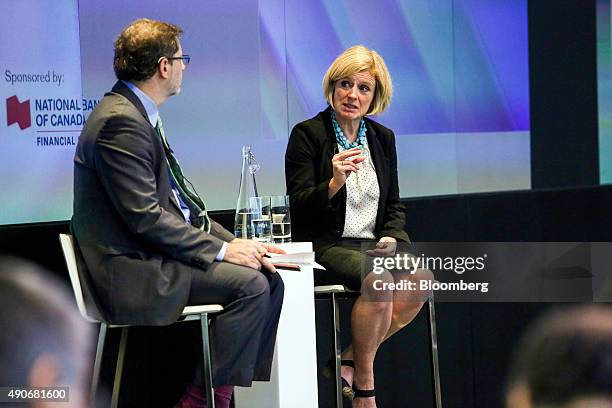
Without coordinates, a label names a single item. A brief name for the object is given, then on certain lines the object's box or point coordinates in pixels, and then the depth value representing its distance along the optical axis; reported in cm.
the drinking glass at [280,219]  775
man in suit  643
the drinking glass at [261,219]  779
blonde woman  798
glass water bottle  787
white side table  762
